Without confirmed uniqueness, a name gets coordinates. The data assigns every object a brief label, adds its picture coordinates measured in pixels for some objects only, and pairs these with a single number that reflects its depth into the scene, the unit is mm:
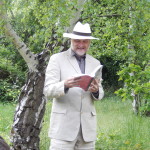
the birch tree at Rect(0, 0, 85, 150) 6082
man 3482
